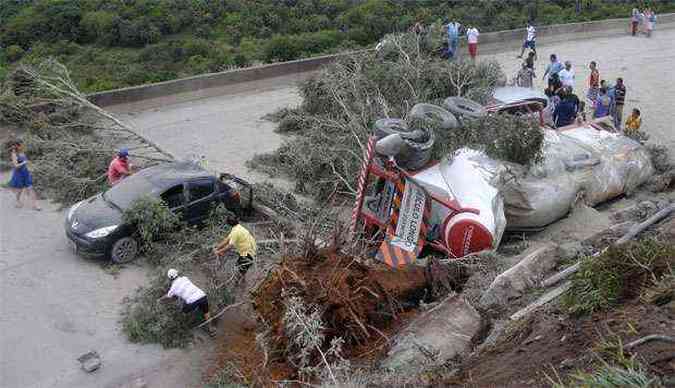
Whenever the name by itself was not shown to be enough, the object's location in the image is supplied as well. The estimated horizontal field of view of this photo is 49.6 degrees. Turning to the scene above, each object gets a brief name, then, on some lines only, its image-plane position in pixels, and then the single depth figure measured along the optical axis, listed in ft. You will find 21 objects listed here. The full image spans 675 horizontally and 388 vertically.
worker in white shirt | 31.24
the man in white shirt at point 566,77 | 57.77
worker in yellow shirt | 33.42
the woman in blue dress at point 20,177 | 41.52
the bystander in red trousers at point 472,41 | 77.41
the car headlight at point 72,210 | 38.28
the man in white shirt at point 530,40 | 78.43
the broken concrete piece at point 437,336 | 26.30
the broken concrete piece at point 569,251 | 31.95
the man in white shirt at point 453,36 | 73.61
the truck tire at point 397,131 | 35.27
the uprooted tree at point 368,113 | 38.65
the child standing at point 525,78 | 60.85
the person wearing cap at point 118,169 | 42.86
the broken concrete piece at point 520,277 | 29.37
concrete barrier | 61.93
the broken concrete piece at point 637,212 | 37.43
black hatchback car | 36.73
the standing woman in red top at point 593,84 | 60.70
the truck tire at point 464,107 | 42.59
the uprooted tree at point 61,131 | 45.65
